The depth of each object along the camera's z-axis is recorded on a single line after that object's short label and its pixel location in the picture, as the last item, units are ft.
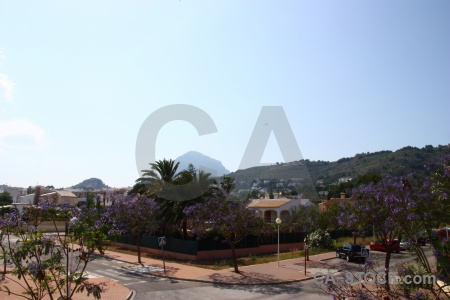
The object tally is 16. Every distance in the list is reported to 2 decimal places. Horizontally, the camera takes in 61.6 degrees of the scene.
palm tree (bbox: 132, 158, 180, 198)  118.11
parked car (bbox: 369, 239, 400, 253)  123.42
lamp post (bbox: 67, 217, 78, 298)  33.49
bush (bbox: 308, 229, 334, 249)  124.47
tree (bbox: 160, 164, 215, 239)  107.55
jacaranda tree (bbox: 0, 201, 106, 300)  26.21
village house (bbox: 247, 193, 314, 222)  214.48
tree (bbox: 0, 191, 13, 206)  265.50
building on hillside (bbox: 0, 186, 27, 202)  505.66
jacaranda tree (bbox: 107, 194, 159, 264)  96.78
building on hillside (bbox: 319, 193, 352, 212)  240.08
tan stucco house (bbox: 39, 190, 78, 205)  253.36
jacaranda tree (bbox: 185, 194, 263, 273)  79.56
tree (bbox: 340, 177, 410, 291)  51.93
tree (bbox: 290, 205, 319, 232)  139.44
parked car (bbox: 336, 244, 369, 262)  99.55
